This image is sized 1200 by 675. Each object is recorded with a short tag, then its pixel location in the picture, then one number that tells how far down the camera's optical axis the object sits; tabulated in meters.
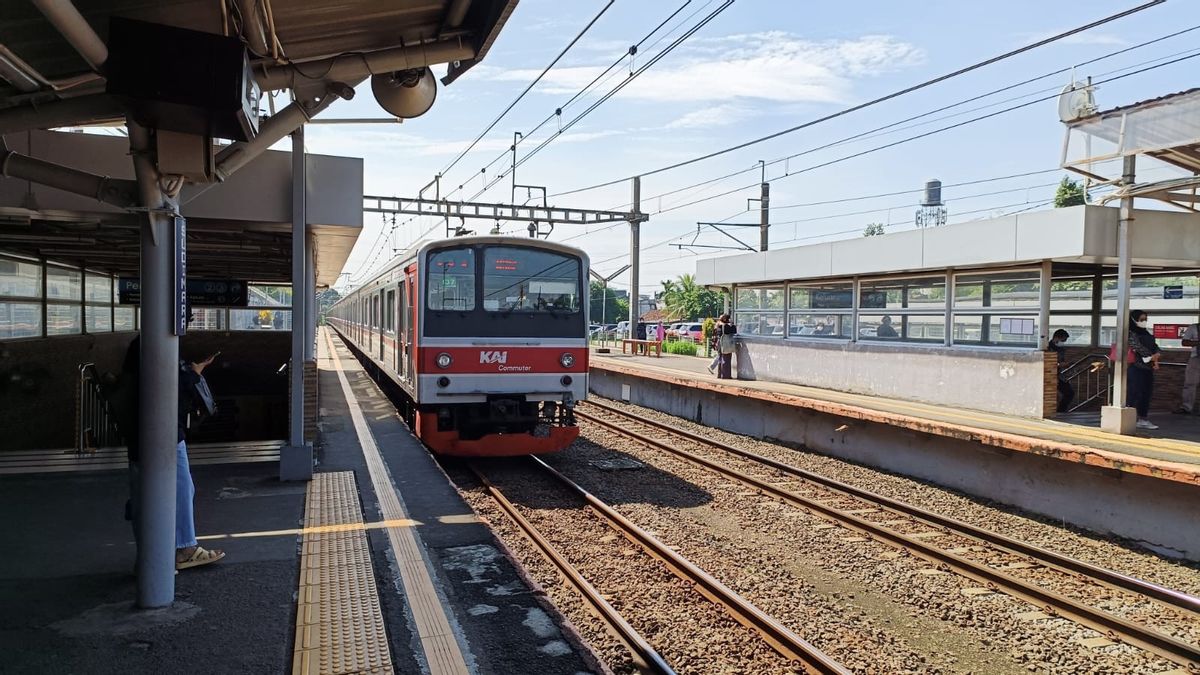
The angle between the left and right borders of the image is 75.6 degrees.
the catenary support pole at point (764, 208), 26.30
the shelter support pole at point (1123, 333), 9.09
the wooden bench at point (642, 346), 27.92
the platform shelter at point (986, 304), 10.06
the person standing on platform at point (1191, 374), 10.68
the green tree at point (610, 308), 86.12
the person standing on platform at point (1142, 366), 10.15
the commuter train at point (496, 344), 9.30
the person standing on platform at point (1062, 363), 10.50
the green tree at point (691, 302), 58.84
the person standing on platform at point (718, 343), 16.77
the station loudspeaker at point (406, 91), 5.67
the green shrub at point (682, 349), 30.49
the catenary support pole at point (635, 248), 26.55
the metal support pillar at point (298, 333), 7.48
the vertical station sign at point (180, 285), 4.30
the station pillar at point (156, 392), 4.21
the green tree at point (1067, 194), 35.25
